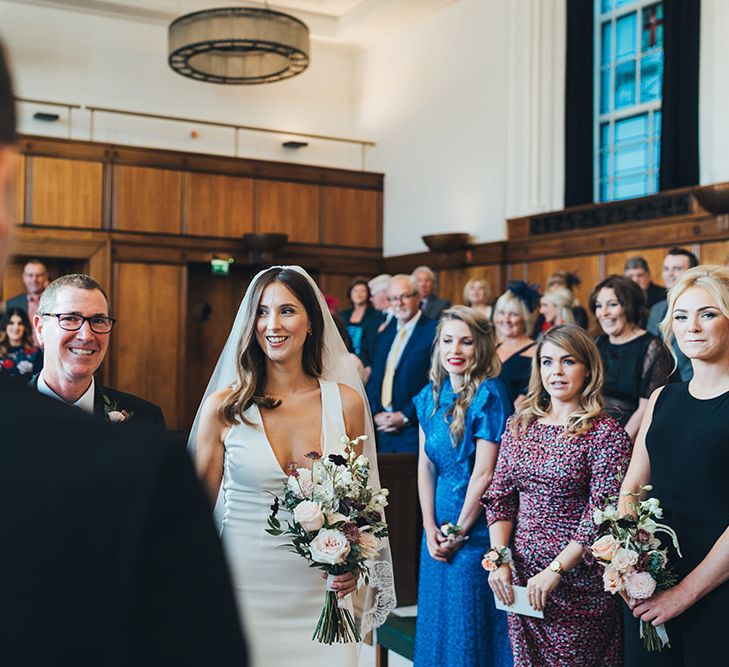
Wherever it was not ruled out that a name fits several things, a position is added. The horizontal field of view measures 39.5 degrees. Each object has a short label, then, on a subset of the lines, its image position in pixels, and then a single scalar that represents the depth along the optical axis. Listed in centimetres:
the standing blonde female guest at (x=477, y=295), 904
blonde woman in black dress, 345
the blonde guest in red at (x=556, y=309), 800
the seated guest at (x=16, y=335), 789
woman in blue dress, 462
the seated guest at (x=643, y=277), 782
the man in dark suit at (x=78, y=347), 359
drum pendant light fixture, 1200
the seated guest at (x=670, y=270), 677
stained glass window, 1159
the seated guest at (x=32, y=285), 952
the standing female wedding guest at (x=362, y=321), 920
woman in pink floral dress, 403
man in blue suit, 747
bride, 368
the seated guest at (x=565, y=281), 843
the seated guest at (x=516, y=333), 649
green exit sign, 1434
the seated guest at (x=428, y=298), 970
